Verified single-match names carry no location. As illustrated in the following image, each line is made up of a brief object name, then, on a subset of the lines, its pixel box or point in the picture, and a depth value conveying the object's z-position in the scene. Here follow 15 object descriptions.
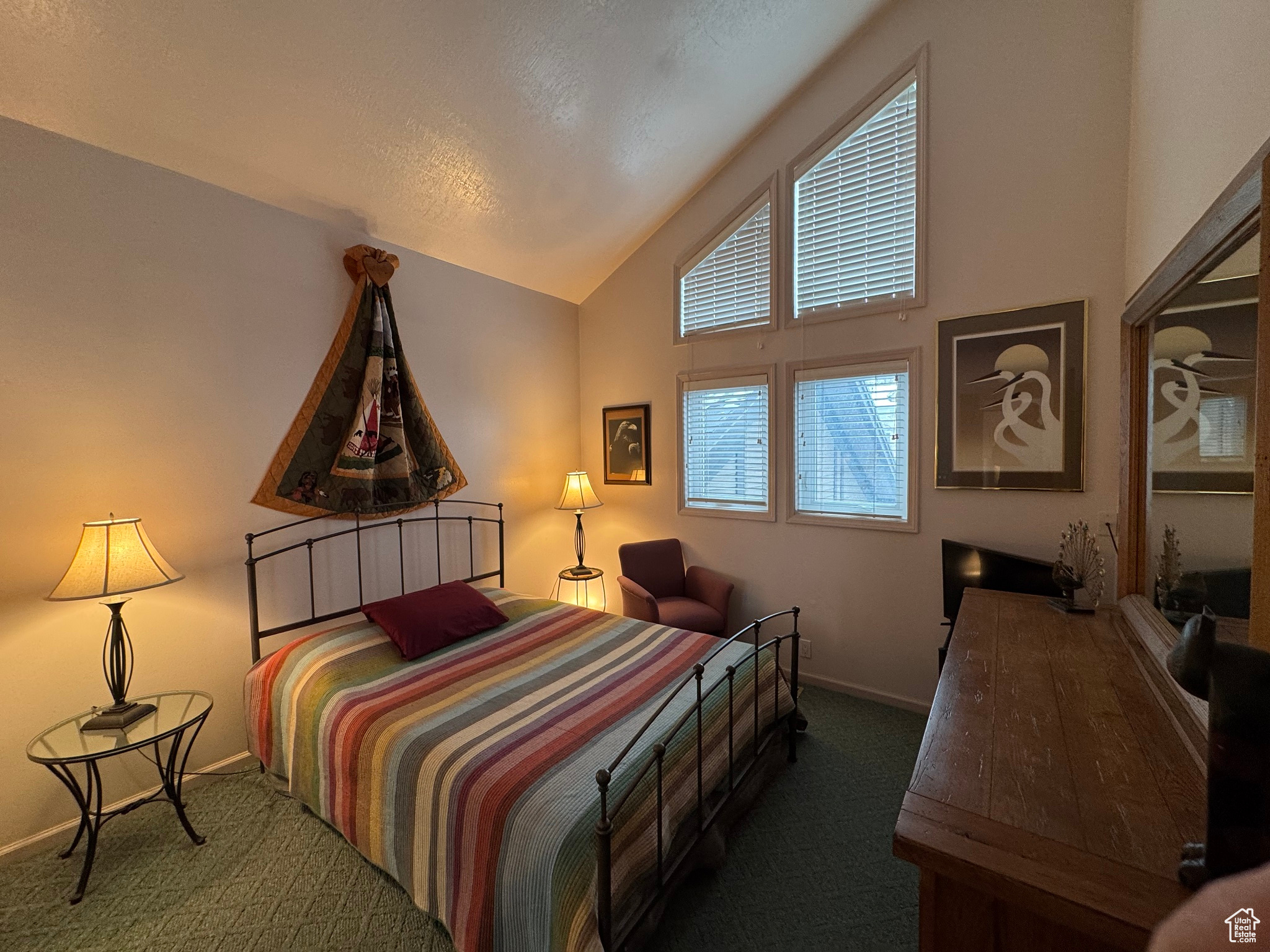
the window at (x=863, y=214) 2.94
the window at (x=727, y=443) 3.52
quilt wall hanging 2.66
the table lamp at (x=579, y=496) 3.92
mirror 1.09
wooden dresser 0.84
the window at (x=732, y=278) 3.46
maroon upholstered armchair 3.29
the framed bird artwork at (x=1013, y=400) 2.54
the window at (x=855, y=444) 3.02
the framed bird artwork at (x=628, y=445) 4.04
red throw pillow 2.43
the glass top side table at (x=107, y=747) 1.77
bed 1.38
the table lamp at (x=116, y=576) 1.80
